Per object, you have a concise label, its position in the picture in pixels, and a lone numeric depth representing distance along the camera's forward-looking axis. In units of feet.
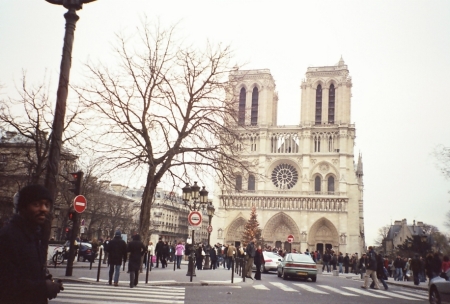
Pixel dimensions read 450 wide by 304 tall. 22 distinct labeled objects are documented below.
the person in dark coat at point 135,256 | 40.98
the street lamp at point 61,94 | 19.40
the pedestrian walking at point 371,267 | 55.93
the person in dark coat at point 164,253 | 79.20
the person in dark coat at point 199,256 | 81.79
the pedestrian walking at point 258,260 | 64.34
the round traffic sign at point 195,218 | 54.65
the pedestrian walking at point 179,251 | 77.84
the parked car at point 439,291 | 32.50
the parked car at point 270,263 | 88.63
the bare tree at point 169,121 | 55.62
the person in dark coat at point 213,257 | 89.89
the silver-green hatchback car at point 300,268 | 65.46
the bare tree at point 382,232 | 349.20
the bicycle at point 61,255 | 68.70
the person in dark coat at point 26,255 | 9.64
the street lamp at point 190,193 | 62.54
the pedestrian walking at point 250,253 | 61.98
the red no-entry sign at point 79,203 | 46.11
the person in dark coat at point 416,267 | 73.67
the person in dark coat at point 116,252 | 41.83
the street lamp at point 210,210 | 76.25
